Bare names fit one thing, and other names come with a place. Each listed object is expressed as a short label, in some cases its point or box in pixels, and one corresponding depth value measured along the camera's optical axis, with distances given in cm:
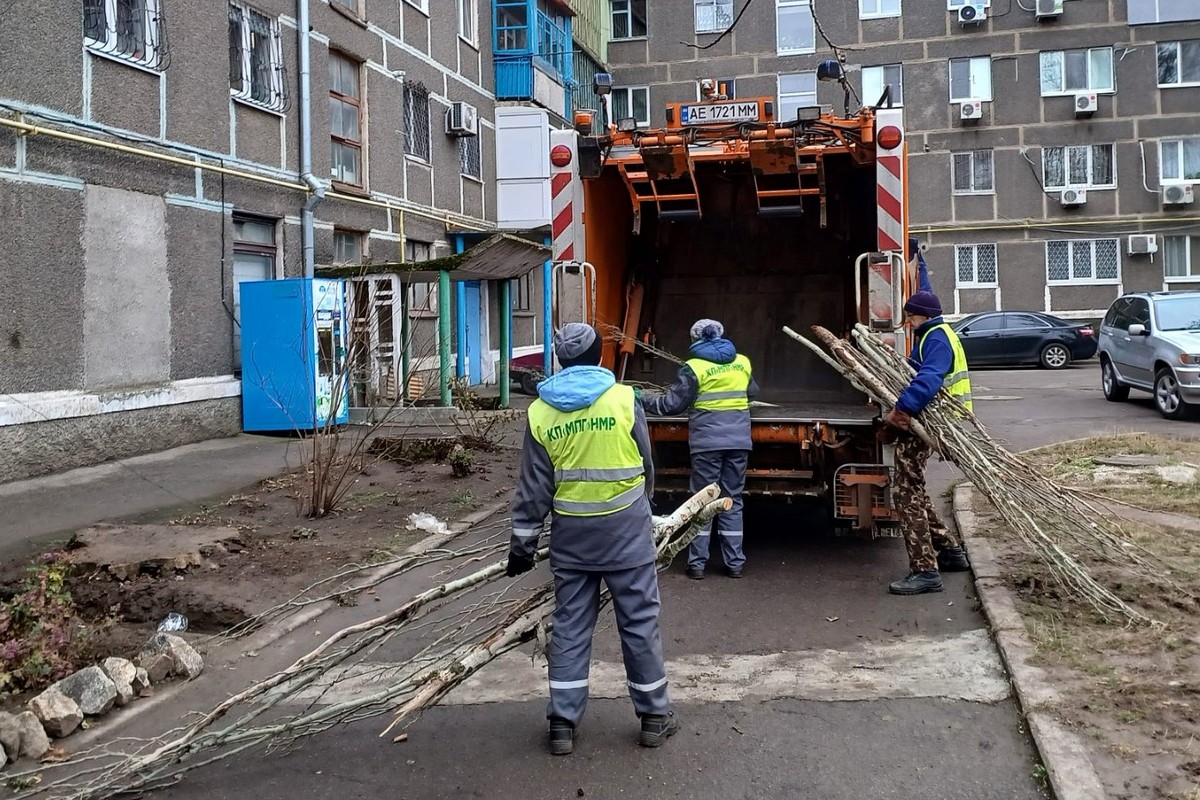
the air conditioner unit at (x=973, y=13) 2855
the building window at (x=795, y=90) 3042
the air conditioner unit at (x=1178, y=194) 2745
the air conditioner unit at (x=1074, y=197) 2797
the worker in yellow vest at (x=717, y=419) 641
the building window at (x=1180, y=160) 2831
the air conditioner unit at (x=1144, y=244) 2758
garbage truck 679
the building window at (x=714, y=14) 3117
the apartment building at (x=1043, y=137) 2822
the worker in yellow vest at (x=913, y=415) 574
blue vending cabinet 1236
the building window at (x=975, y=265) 2889
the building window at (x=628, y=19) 3228
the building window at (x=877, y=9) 2973
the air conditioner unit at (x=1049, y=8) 2823
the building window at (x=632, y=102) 3222
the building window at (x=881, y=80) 2988
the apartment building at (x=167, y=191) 949
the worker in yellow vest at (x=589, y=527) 396
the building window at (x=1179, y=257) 2816
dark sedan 2377
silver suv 1277
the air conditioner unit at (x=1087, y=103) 2797
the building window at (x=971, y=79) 2912
